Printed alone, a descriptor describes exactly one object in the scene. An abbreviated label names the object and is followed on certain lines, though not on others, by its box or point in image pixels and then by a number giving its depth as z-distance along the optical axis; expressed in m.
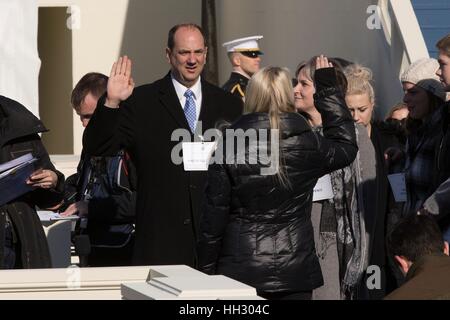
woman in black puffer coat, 13.46
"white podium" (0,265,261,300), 11.13
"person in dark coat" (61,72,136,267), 16.59
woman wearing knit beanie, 15.70
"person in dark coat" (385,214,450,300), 10.56
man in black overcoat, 14.89
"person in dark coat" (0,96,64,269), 13.93
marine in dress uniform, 22.83
